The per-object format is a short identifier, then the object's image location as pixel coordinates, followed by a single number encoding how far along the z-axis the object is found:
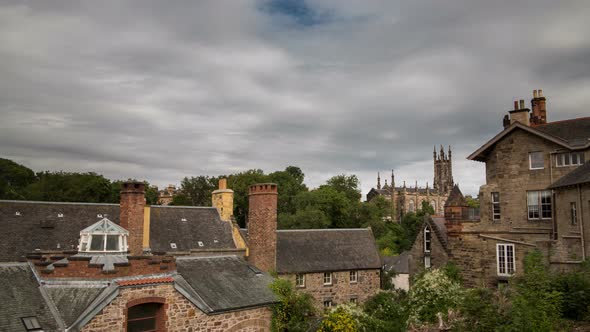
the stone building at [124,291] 15.22
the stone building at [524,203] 21.17
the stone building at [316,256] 28.88
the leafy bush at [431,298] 19.25
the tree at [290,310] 20.39
